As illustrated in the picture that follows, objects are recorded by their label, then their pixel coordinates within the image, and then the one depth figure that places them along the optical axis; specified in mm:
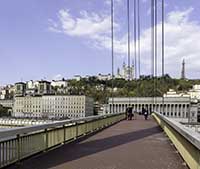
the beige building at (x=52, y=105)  126188
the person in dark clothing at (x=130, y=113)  37719
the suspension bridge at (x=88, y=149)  7758
